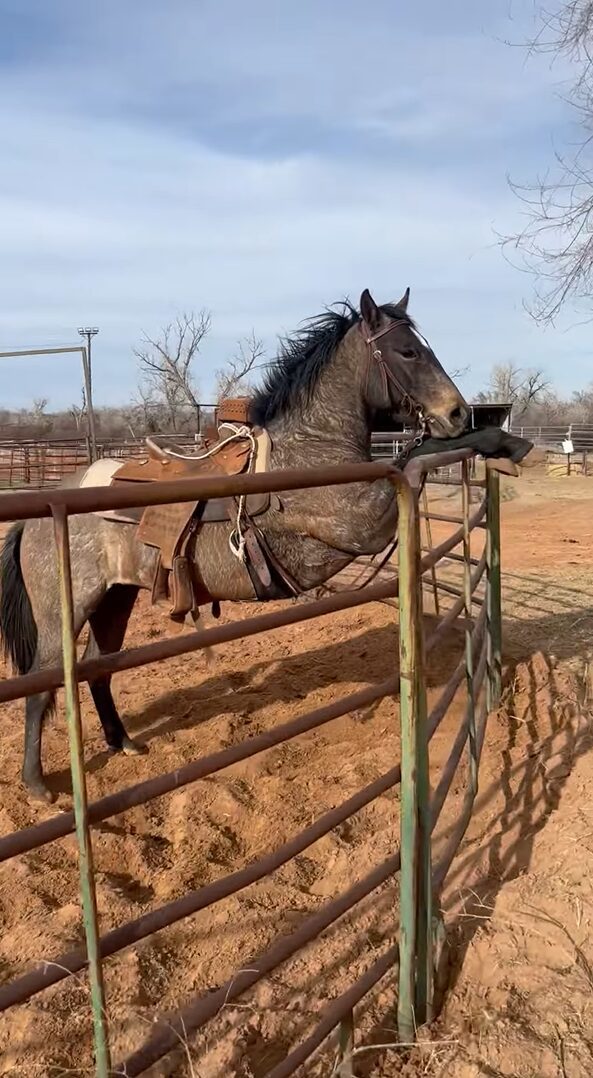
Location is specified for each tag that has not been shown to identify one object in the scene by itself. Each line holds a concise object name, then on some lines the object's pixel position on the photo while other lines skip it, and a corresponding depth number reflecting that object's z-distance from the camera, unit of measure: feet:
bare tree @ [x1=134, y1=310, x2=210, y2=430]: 112.98
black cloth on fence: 12.57
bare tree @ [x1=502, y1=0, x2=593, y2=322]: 20.53
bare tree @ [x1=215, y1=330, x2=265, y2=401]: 101.81
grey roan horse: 12.37
